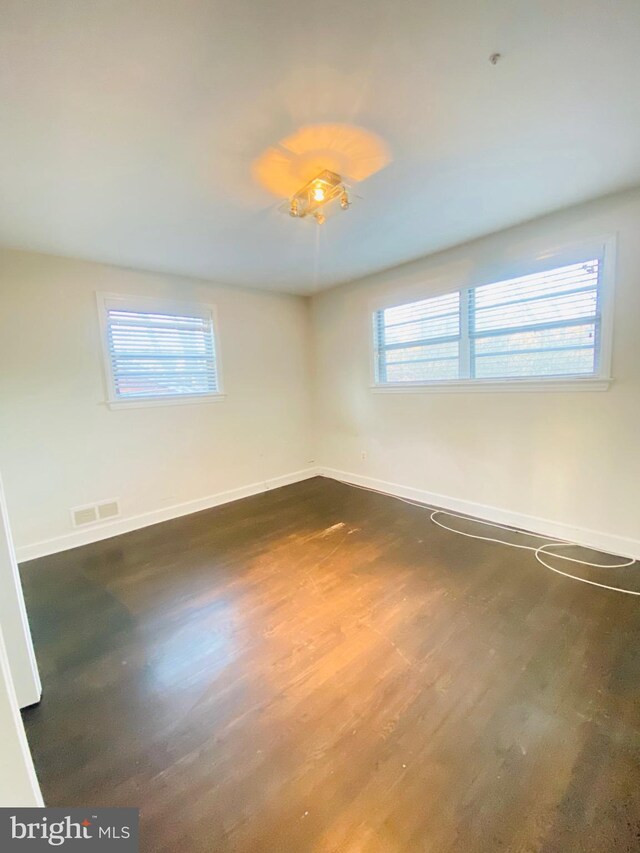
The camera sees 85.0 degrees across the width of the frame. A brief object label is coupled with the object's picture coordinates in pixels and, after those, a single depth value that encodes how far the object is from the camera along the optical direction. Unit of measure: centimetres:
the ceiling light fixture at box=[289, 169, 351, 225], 196
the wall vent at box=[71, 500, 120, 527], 311
